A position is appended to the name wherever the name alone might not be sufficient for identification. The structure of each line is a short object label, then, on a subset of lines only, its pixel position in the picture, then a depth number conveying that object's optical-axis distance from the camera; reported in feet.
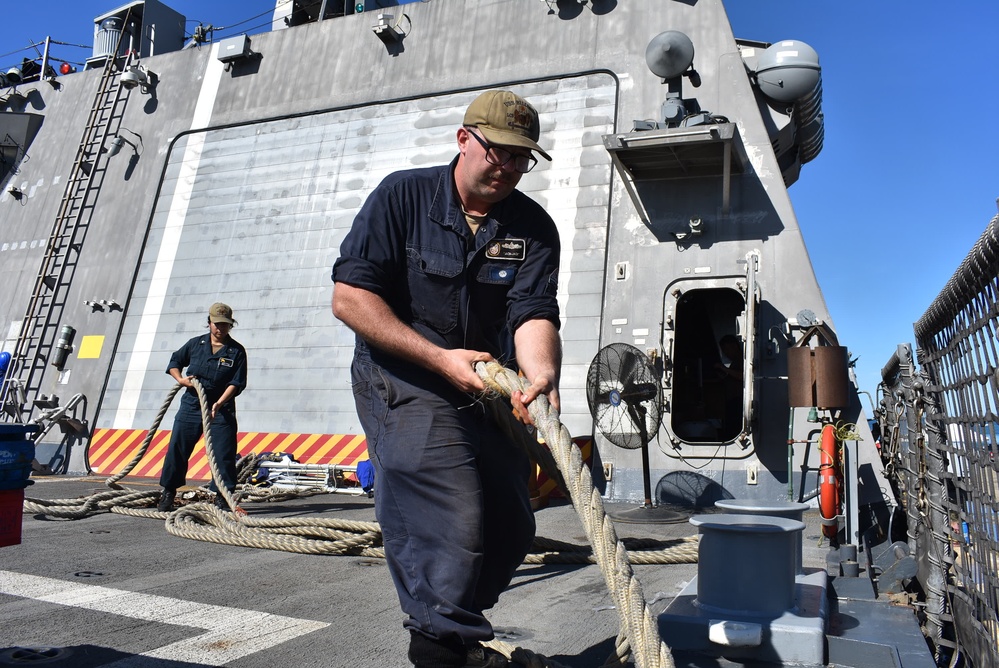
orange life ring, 15.55
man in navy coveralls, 6.51
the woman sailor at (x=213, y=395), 19.92
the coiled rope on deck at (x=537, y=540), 5.45
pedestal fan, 20.67
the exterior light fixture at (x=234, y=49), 35.12
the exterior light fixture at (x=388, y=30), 31.54
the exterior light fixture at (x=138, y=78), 36.63
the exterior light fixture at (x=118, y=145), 36.63
